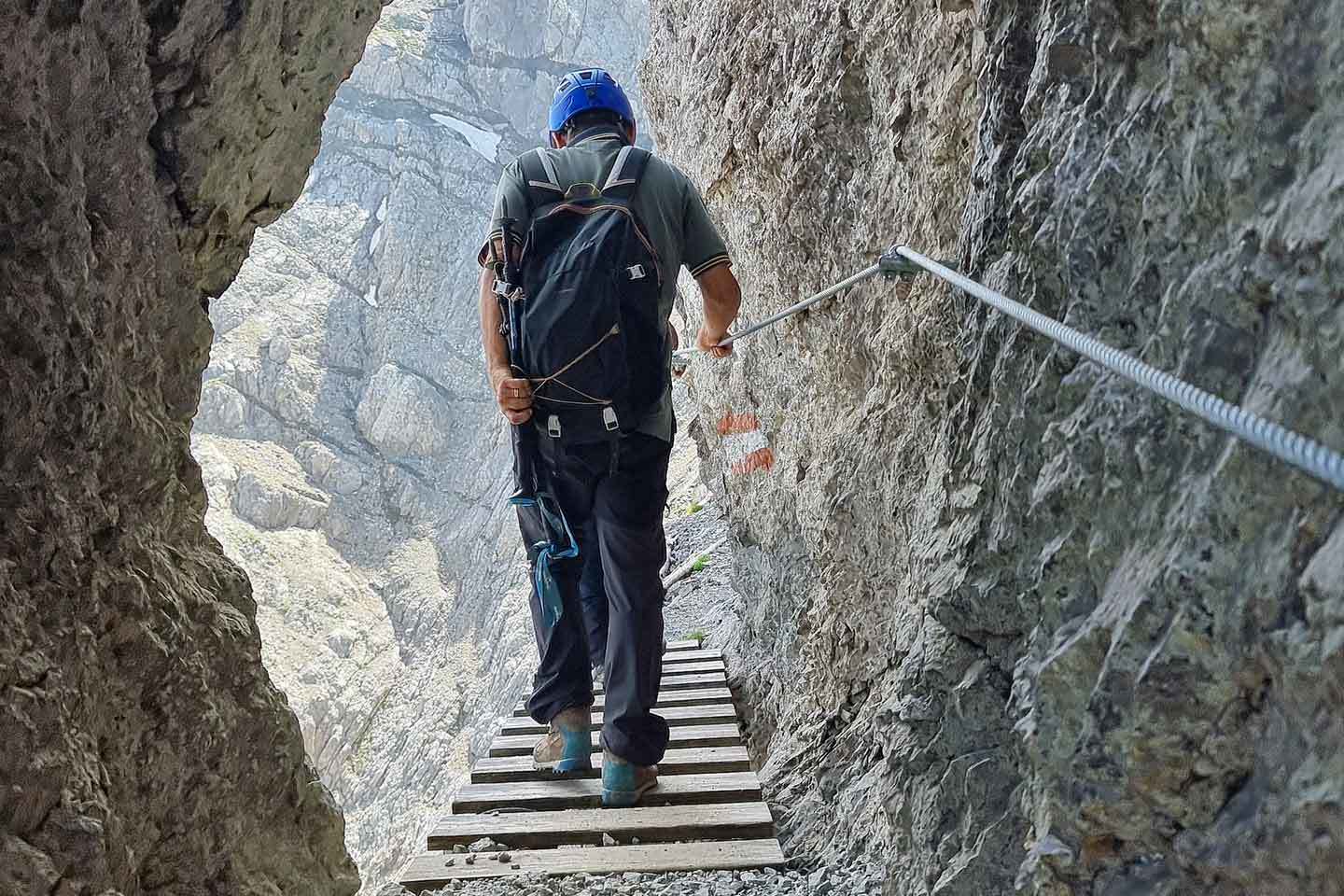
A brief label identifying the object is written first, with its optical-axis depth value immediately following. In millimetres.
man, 3033
